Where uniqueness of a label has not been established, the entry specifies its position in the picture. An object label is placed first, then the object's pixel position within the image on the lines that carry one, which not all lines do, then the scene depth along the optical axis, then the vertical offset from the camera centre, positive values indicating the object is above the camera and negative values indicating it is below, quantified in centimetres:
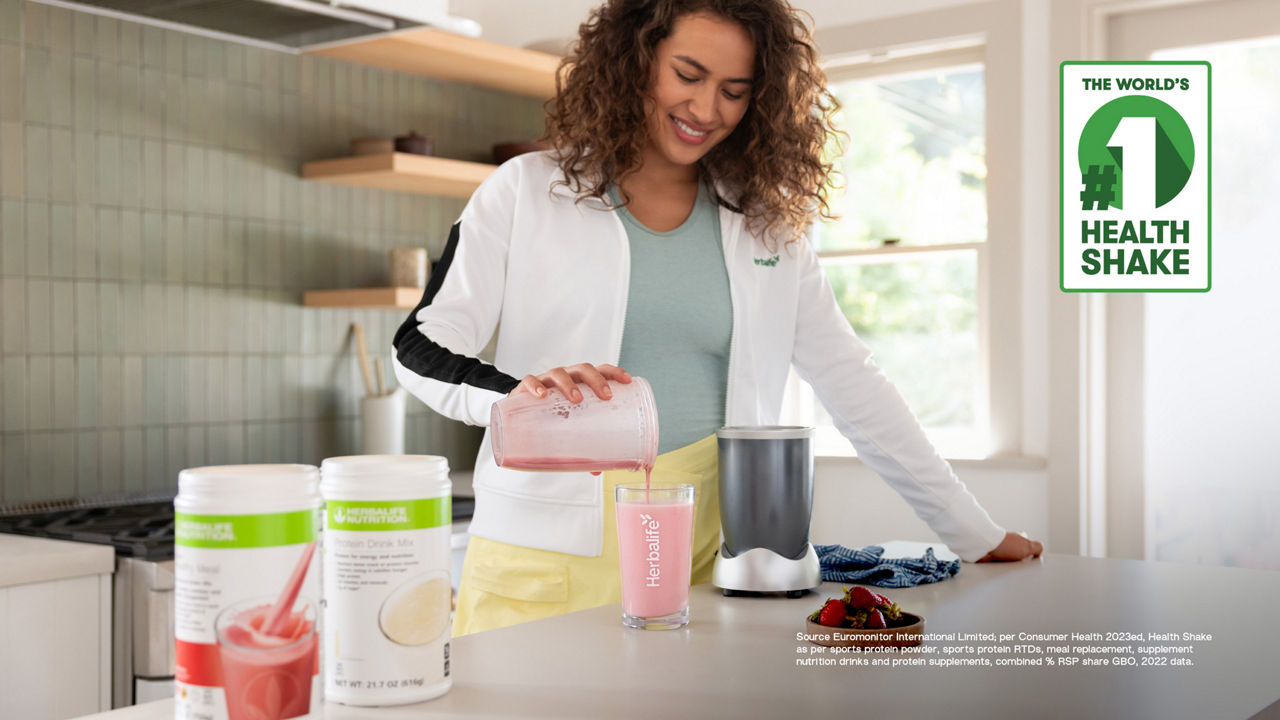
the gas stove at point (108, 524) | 214 -34
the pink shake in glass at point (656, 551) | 111 -18
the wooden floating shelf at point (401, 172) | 307 +50
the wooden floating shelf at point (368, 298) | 310 +16
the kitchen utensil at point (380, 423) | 327 -18
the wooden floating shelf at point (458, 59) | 310 +85
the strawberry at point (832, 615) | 105 -23
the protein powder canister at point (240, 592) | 71 -14
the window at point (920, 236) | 334 +36
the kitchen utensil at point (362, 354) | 333 +1
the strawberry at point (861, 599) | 107 -22
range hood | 188 +58
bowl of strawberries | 104 -24
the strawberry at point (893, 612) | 107 -23
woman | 143 +10
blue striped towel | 137 -26
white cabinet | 197 -47
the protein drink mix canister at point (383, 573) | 79 -15
